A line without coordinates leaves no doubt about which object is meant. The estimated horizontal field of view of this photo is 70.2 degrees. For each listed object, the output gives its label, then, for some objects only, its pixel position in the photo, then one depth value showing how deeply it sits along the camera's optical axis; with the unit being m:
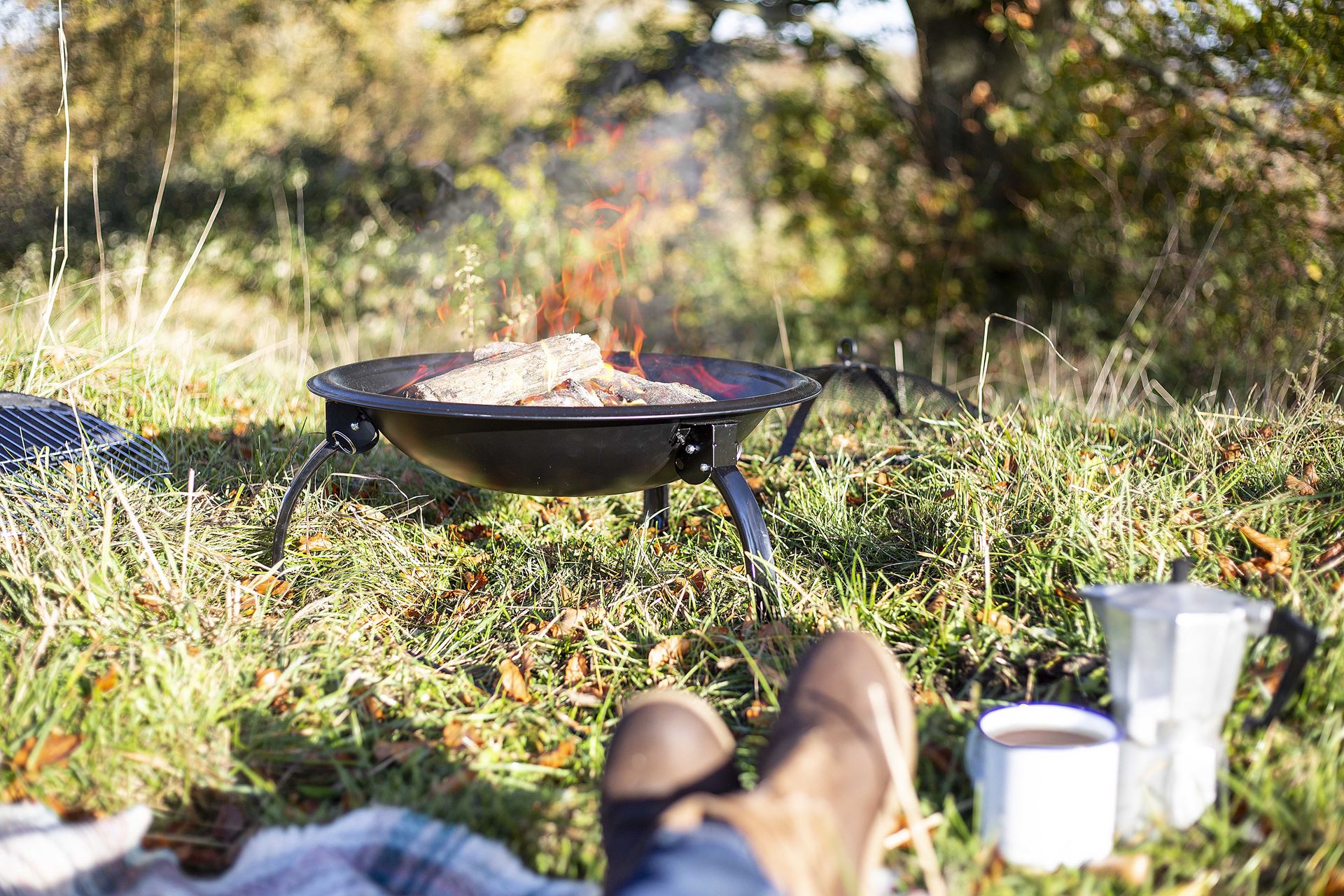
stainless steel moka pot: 1.44
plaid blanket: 1.49
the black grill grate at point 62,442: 2.73
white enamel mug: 1.46
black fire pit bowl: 2.10
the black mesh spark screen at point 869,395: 3.34
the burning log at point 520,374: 2.34
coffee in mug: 1.61
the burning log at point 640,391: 2.49
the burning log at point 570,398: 2.41
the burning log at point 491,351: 2.59
